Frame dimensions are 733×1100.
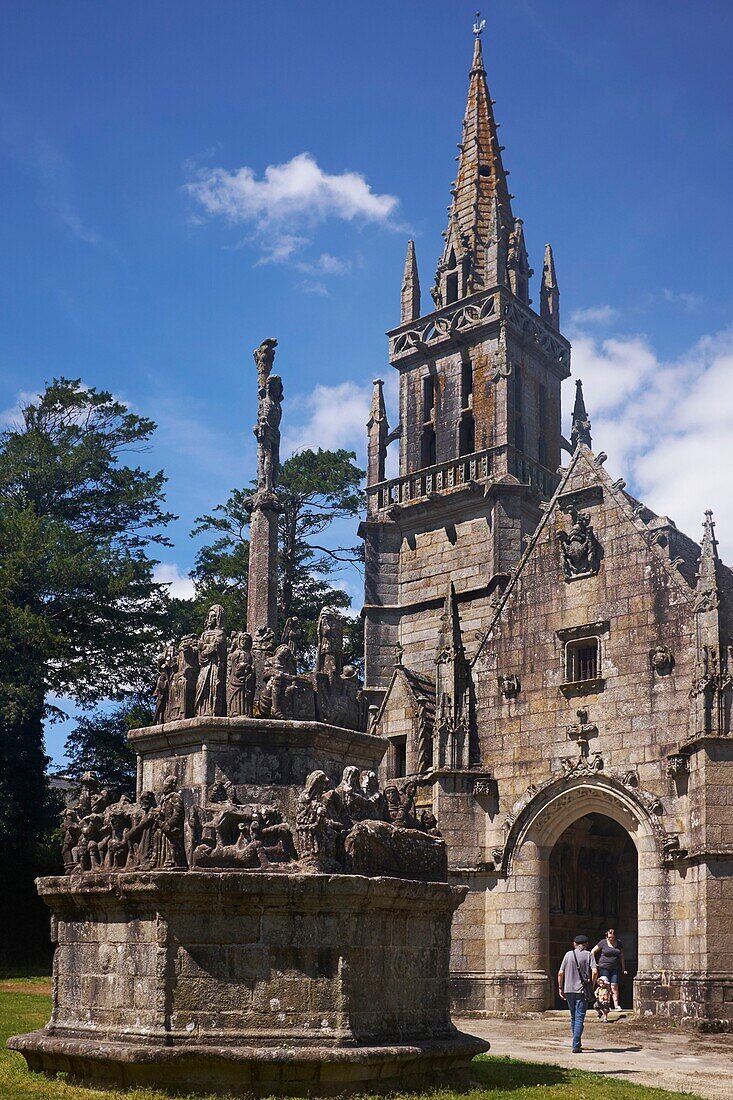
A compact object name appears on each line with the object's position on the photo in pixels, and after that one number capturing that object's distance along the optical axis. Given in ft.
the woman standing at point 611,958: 70.69
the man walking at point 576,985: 55.36
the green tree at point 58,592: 105.29
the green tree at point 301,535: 141.28
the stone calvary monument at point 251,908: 36.55
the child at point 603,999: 72.23
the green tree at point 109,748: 115.14
